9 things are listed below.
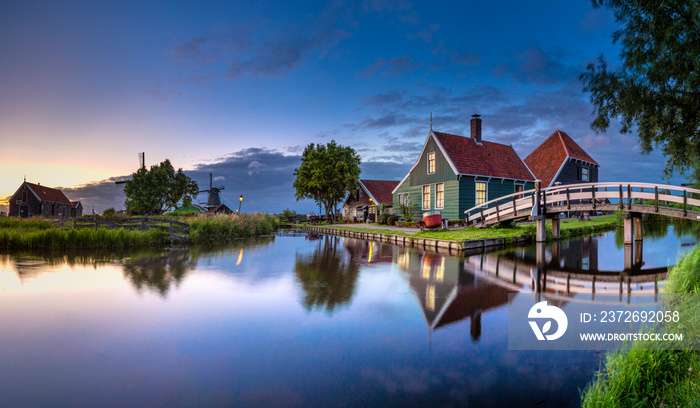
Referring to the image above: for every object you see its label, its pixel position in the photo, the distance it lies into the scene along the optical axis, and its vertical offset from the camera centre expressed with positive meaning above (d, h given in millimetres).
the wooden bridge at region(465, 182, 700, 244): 16031 +432
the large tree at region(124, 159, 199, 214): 41938 +2610
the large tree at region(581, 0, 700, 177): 9258 +3890
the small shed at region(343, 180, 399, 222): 41191 +1950
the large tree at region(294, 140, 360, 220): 44469 +4820
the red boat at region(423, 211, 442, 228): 24641 -333
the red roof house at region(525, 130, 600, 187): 32531 +5077
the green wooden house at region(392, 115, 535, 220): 26875 +3168
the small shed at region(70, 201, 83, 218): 71750 +564
